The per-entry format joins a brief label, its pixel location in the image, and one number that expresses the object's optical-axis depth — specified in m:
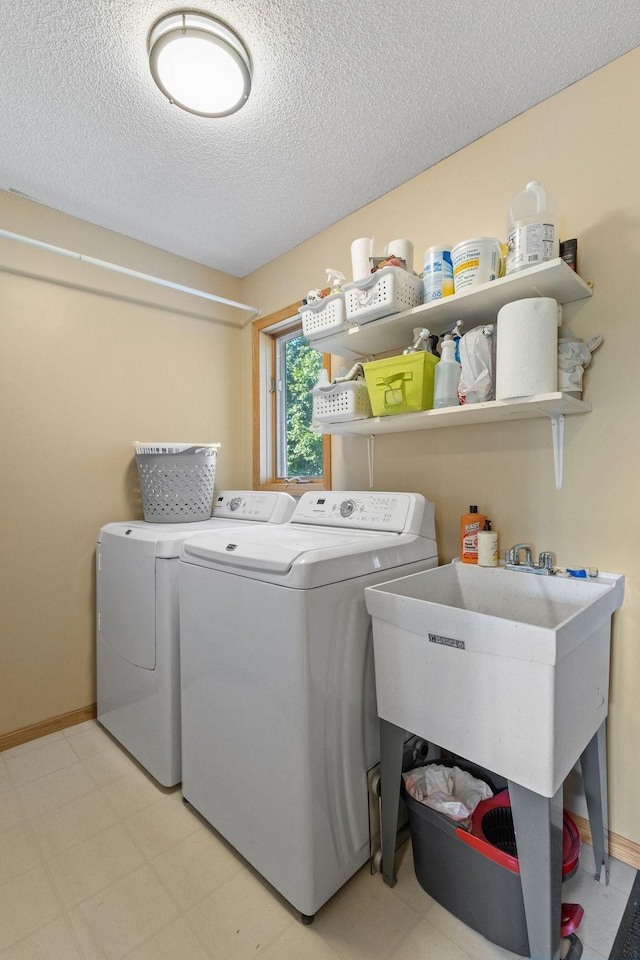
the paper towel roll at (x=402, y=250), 1.65
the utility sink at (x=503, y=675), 0.96
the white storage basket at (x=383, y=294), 1.57
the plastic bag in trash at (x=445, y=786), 1.30
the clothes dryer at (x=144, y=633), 1.64
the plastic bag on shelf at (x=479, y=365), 1.41
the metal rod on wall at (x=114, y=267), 1.86
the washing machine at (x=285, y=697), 1.16
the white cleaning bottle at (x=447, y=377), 1.52
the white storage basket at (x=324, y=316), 1.75
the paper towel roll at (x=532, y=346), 1.27
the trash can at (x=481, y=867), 1.07
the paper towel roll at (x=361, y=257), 1.71
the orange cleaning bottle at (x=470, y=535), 1.62
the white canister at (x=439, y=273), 1.56
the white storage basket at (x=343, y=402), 1.77
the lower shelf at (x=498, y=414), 1.31
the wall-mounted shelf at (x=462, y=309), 1.31
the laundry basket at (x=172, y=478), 2.15
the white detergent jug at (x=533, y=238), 1.27
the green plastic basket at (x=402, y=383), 1.55
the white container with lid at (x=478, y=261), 1.41
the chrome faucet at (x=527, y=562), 1.45
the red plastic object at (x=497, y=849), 1.05
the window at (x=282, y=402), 2.59
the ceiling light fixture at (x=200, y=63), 1.25
